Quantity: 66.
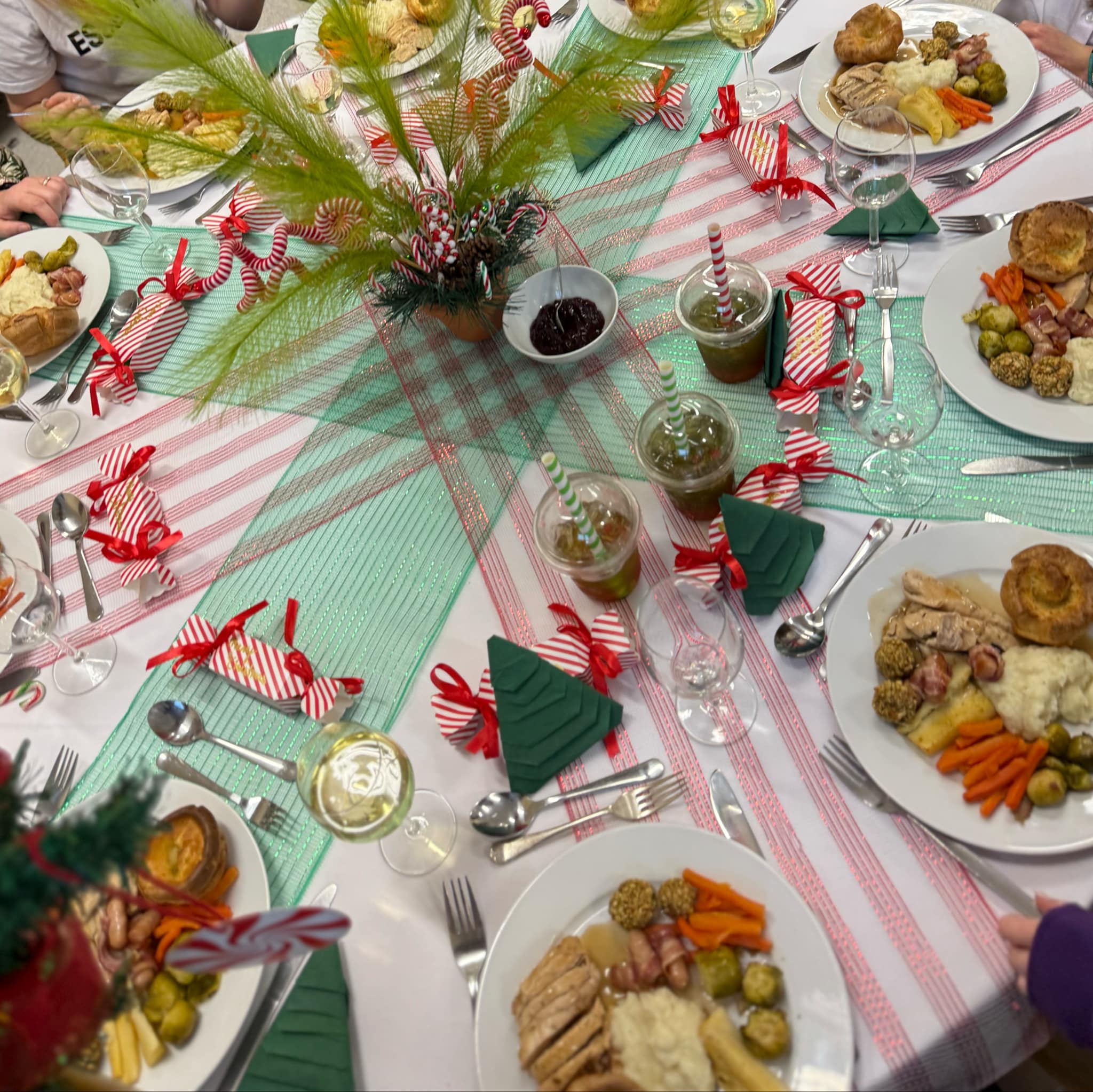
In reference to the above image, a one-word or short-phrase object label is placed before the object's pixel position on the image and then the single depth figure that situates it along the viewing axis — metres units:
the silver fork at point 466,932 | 1.06
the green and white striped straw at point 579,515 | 1.12
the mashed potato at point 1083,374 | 1.24
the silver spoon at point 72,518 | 1.57
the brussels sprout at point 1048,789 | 0.97
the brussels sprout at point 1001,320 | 1.33
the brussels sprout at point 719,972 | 0.95
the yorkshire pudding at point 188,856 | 1.12
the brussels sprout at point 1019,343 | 1.31
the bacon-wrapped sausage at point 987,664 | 1.06
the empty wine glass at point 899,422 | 1.25
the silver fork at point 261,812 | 1.21
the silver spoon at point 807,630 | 1.18
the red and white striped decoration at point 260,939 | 0.77
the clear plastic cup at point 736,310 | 1.38
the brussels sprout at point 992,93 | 1.57
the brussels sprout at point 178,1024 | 1.03
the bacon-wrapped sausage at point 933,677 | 1.07
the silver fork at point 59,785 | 1.29
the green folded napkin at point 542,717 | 1.16
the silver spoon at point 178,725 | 1.32
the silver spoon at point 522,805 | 1.14
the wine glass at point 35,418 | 1.65
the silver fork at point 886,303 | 1.34
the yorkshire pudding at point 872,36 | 1.64
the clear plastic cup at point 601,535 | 1.21
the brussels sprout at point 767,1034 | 0.91
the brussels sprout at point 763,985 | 0.94
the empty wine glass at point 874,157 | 1.35
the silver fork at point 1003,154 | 1.56
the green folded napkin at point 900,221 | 1.50
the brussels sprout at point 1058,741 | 1.00
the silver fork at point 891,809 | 0.96
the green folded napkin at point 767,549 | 1.21
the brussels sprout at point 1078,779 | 0.98
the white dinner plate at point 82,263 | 1.83
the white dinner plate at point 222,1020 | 1.02
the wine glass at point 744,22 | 1.57
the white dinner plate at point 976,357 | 1.25
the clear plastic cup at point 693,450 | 1.26
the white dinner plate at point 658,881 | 0.92
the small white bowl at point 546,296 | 1.54
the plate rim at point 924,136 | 1.56
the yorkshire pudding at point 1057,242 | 1.31
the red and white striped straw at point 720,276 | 1.20
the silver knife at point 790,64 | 1.79
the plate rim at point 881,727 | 0.97
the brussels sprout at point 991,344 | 1.32
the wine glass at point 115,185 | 1.81
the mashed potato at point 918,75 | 1.59
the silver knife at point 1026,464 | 1.23
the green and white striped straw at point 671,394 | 1.14
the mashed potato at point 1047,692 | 1.02
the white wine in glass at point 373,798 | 1.10
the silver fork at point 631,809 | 1.12
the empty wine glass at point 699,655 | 1.15
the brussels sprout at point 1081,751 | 0.98
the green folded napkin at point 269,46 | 2.11
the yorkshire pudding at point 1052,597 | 1.04
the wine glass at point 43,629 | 1.35
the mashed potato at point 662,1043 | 0.91
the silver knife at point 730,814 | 1.08
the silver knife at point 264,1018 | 1.05
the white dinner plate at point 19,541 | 1.56
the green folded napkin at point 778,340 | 1.41
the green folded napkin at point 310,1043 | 0.99
